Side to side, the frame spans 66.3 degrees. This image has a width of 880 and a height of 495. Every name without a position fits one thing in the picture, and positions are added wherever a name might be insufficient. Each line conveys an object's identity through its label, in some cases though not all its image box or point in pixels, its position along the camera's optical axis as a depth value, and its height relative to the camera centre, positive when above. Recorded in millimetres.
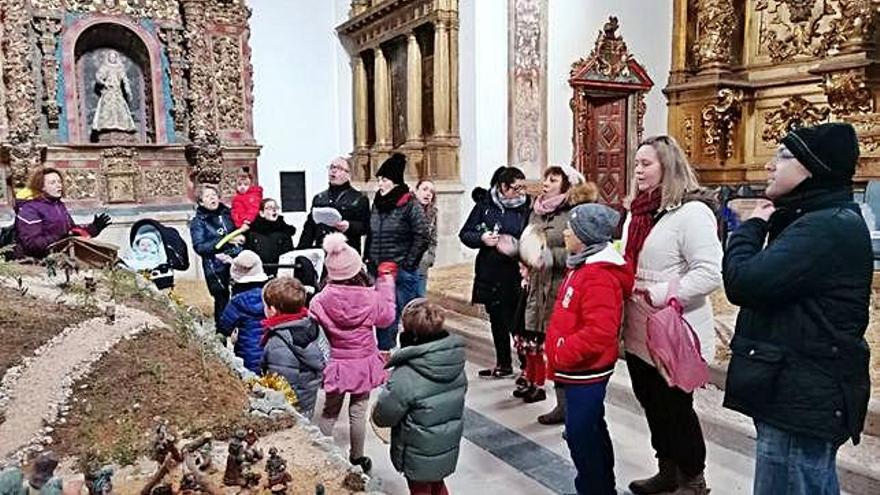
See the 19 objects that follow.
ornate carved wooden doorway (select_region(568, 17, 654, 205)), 9344 +802
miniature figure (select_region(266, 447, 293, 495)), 2240 -1010
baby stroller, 5832 -672
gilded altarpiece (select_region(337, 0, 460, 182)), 9133 +1343
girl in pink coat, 3242 -757
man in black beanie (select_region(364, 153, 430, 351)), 4805 -385
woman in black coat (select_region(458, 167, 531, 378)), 4469 -447
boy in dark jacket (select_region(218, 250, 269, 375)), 3920 -791
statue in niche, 9961 +1126
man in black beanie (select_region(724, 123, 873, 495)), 1834 -396
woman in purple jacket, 4957 -298
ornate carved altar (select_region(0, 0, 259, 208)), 9312 +1192
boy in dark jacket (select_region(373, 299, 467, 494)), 2576 -871
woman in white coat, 2594 -409
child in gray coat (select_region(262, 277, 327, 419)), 3146 -757
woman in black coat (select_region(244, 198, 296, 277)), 5199 -482
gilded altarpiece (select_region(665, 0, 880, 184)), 8242 +1164
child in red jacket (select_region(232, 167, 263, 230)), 5699 -277
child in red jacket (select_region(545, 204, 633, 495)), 2576 -631
